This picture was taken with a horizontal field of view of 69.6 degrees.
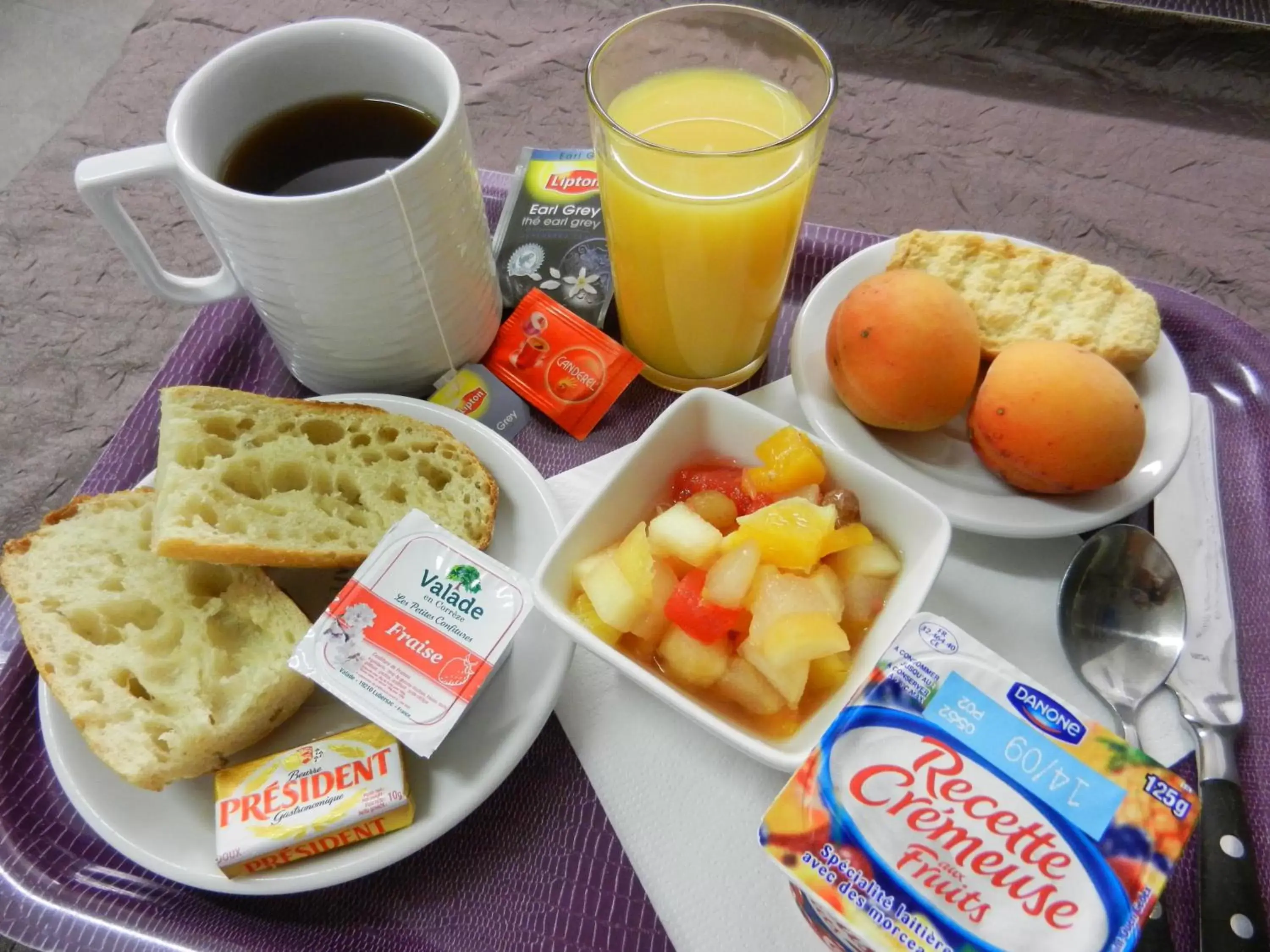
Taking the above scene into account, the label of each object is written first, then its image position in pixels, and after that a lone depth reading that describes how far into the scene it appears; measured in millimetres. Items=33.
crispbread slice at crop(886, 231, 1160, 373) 291
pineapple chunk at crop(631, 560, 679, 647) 234
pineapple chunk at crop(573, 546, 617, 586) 244
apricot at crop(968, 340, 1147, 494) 258
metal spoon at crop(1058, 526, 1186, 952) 247
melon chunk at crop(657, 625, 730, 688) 230
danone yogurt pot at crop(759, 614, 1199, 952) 162
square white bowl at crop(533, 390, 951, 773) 222
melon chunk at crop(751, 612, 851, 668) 218
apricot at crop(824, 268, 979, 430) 272
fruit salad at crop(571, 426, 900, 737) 224
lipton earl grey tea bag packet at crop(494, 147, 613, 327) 344
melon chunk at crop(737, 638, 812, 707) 222
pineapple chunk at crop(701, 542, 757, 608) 227
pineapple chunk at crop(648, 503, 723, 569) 237
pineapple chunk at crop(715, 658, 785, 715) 227
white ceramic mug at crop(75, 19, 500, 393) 255
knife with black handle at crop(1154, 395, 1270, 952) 210
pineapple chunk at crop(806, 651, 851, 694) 230
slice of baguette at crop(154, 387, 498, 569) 259
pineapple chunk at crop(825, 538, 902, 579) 246
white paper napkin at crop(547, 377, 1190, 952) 226
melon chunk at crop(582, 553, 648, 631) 231
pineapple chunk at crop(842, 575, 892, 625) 244
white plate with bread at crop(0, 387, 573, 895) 229
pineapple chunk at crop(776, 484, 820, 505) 255
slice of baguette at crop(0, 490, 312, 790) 232
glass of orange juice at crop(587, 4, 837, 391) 267
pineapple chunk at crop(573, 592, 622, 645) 234
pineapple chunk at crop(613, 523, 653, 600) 233
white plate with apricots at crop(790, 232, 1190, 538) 261
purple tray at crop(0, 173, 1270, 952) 232
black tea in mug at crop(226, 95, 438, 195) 286
